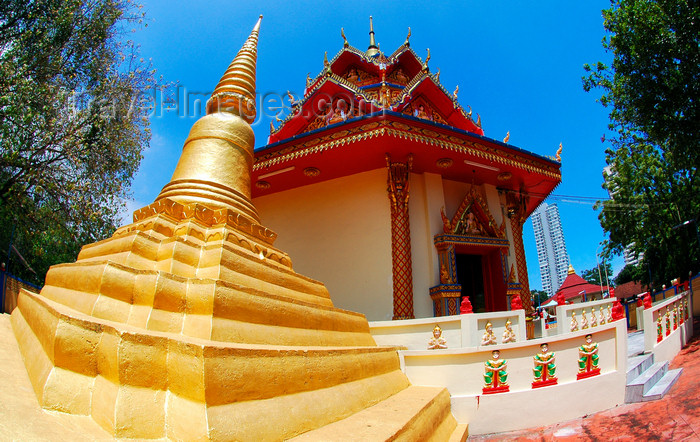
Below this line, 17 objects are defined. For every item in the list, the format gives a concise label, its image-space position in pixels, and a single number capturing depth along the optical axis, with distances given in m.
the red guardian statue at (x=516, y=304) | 5.23
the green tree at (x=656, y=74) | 7.78
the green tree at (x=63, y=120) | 7.60
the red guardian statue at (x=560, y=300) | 6.14
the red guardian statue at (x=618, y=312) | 4.87
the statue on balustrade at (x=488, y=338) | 4.84
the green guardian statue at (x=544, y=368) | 4.25
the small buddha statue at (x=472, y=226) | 8.39
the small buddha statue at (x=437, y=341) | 4.89
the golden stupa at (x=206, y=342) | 1.80
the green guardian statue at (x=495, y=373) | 4.18
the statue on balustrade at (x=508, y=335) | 4.89
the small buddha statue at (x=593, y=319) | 6.45
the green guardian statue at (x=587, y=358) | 4.40
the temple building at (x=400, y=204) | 7.52
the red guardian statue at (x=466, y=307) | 5.02
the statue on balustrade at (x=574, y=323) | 6.01
